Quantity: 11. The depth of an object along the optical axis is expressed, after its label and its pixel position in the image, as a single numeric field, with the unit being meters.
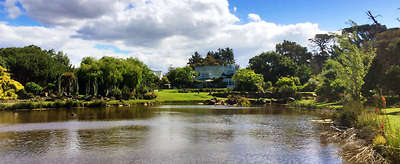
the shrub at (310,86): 79.44
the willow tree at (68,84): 64.66
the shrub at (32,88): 59.81
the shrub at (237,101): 68.88
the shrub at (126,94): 67.66
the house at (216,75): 107.12
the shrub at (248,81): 82.88
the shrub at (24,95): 58.44
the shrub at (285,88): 72.47
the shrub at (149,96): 71.47
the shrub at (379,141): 15.66
